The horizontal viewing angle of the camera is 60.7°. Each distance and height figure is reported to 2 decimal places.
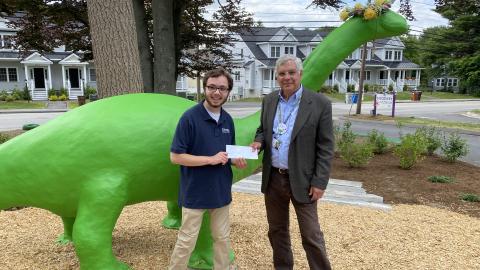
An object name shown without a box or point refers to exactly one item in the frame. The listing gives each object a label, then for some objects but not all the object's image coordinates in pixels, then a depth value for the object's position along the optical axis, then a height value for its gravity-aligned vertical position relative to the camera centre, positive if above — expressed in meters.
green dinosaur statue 2.60 -0.57
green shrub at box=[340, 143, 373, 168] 7.79 -1.46
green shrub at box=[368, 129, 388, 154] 9.31 -1.48
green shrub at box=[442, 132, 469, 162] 8.51 -1.52
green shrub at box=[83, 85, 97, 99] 29.25 -0.98
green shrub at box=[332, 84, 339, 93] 39.71 -1.12
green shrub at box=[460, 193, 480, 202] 6.07 -1.78
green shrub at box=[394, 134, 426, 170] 7.75 -1.40
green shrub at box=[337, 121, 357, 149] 8.50 -1.31
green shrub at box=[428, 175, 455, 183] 7.11 -1.76
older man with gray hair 2.70 -0.47
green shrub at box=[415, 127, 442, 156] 9.08 -1.45
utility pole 18.81 -0.42
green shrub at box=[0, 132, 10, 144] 8.11 -1.21
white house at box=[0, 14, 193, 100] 29.61 +0.34
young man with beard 2.45 -0.49
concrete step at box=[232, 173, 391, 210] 5.64 -1.72
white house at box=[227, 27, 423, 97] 38.19 +1.47
